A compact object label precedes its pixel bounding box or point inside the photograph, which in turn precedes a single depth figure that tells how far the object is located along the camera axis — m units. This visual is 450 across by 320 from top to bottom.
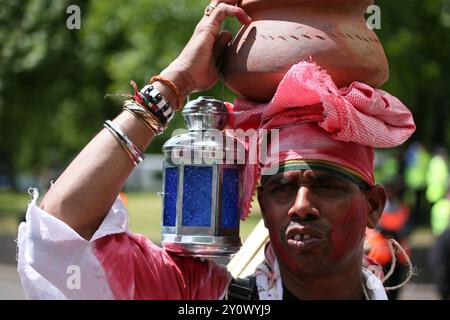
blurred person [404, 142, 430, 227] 35.62
